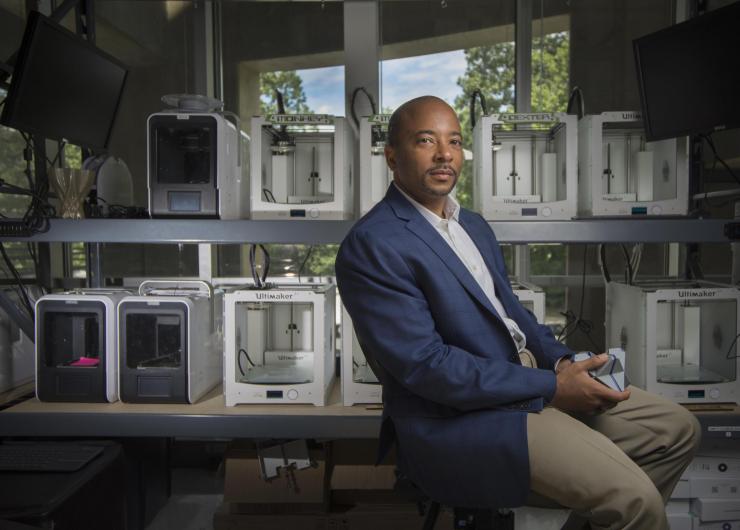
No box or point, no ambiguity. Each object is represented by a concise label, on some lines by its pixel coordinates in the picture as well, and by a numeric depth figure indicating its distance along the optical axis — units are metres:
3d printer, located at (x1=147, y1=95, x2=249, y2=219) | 1.97
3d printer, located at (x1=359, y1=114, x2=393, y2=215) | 2.03
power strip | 1.88
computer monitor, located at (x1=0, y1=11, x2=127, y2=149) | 1.81
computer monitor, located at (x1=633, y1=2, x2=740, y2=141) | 1.85
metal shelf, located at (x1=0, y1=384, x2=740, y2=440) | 1.87
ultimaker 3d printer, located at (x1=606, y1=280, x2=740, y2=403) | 1.93
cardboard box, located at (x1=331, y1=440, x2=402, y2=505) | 2.08
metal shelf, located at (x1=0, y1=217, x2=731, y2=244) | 1.86
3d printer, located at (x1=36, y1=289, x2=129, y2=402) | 1.98
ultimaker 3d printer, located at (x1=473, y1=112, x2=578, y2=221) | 2.00
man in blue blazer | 1.17
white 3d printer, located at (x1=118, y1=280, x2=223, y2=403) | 1.96
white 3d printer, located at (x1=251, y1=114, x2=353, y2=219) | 2.04
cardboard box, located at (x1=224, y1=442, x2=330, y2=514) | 2.05
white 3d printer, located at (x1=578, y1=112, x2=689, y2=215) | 1.99
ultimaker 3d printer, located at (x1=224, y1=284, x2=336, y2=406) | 1.96
